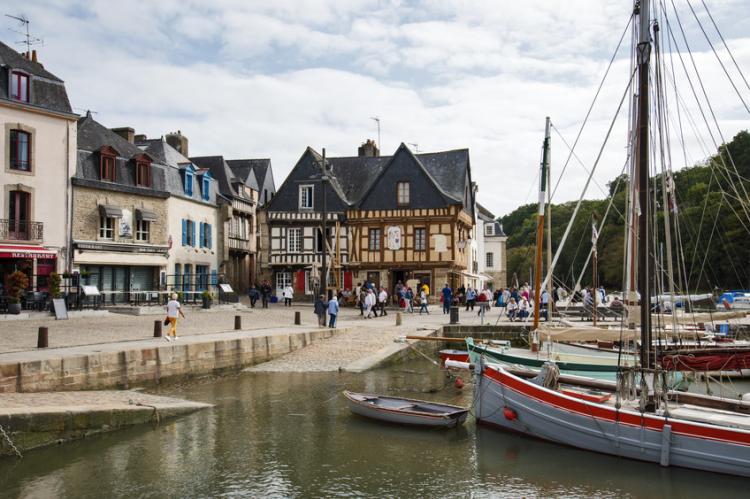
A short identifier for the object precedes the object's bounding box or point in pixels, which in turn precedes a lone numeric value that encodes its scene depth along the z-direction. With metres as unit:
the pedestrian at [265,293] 34.88
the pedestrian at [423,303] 33.34
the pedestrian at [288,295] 36.12
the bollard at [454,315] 27.71
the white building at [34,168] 26.84
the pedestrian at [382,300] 31.95
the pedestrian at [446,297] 32.34
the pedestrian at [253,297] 35.25
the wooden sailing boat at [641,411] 10.42
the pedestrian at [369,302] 30.02
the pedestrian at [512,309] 29.95
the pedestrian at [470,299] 36.28
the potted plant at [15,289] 22.75
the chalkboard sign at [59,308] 23.31
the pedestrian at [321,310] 24.46
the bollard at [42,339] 15.77
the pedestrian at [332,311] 24.53
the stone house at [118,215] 29.89
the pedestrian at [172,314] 18.44
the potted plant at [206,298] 31.19
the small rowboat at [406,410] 12.86
